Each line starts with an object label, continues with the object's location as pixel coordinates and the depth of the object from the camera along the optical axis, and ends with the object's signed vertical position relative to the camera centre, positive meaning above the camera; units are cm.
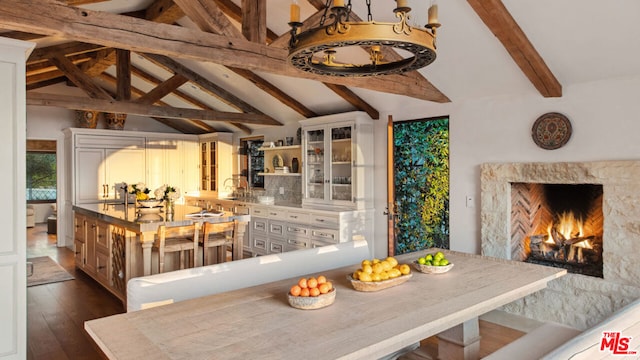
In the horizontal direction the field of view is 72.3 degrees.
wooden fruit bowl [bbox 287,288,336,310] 211 -60
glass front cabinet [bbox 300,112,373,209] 584 +22
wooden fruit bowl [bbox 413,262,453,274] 280 -60
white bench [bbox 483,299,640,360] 162 -70
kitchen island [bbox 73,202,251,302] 438 -68
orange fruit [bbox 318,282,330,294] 218 -56
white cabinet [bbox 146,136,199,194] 893 +31
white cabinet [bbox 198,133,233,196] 870 +33
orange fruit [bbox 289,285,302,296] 215 -56
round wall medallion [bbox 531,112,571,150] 396 +40
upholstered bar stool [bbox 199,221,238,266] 463 -68
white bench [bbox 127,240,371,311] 233 -60
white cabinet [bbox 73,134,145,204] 803 +24
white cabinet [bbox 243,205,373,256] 576 -72
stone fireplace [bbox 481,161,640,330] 364 -56
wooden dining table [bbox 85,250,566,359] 168 -65
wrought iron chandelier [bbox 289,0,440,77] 181 +60
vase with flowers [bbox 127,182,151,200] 536 -18
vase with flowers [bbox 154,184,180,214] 547 -23
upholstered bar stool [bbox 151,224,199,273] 432 -68
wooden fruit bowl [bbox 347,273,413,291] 239 -60
